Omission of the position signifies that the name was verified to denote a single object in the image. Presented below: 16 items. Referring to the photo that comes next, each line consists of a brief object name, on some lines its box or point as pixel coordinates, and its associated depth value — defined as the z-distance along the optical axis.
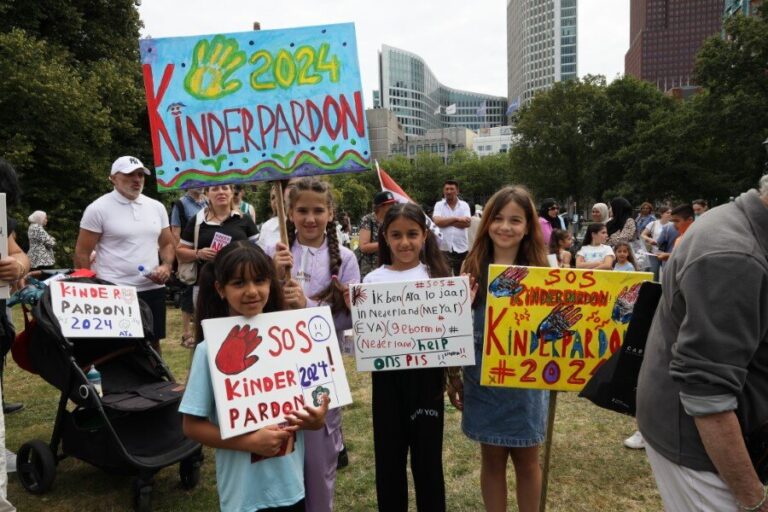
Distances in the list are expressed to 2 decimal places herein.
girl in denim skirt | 2.53
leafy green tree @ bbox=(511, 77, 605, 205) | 41.62
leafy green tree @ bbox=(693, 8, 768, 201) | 25.42
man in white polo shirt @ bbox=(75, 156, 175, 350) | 4.04
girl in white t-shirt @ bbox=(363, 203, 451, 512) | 2.59
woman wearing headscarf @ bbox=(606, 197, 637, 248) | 7.29
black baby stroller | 3.10
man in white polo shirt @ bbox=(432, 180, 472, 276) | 8.23
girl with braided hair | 3.01
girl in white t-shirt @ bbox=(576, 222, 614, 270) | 6.42
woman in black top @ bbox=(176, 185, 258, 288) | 4.73
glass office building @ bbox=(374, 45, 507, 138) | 151.25
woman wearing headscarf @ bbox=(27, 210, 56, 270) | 10.45
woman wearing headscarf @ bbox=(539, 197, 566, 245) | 8.84
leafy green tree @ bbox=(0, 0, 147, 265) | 14.58
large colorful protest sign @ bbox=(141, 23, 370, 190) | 2.68
